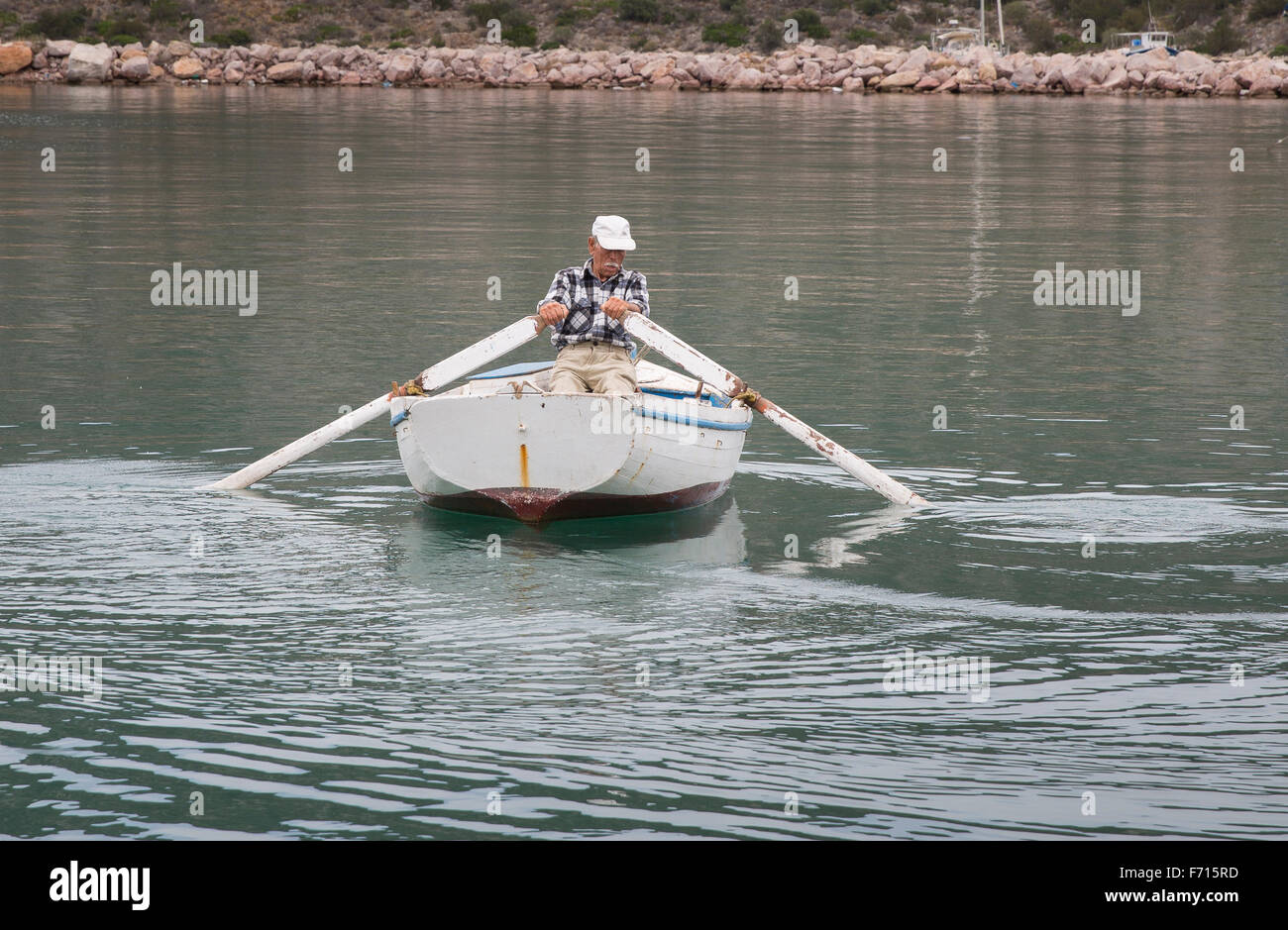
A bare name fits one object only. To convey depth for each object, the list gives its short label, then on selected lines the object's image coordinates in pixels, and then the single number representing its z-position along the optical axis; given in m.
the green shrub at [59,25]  84.94
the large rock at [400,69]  75.19
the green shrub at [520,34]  87.44
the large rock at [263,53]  77.38
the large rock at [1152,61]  70.38
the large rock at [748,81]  72.44
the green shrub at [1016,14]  91.13
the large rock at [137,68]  71.69
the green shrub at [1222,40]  83.31
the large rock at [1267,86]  65.31
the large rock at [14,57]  71.81
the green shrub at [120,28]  85.88
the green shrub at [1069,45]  85.27
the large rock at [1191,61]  69.62
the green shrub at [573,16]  90.25
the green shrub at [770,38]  87.70
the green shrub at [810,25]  90.25
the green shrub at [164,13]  89.25
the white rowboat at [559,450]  9.75
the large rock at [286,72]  74.62
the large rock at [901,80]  71.12
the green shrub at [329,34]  89.06
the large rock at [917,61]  72.12
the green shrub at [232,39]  84.50
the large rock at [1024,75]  71.62
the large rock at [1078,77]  69.62
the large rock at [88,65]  72.19
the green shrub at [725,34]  88.56
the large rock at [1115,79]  69.44
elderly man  10.52
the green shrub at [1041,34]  86.25
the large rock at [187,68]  74.06
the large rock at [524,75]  74.94
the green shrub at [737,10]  91.56
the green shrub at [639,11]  90.75
